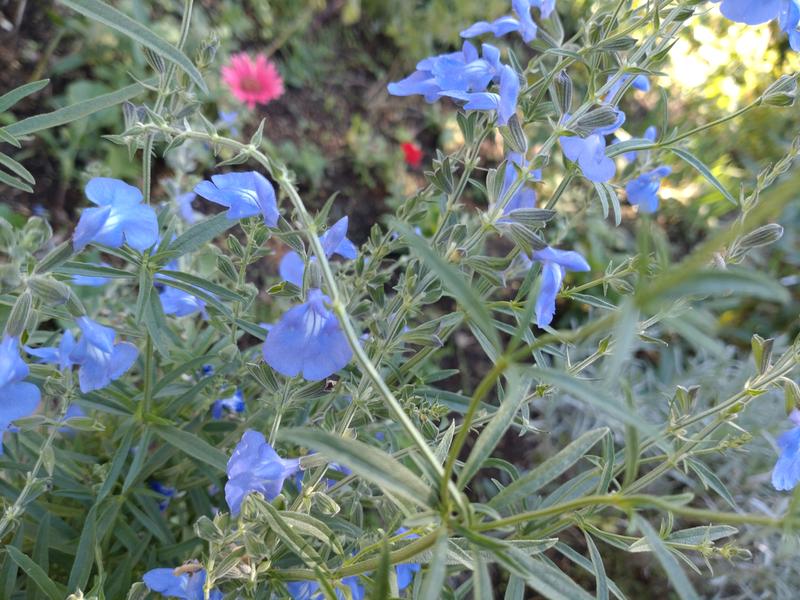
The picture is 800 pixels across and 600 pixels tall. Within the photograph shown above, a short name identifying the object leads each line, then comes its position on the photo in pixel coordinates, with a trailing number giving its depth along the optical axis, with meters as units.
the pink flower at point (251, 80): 0.46
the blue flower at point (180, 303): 0.25
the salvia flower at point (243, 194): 0.18
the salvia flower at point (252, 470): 0.18
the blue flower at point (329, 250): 0.18
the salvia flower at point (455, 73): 0.20
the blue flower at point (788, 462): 0.19
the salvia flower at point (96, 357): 0.19
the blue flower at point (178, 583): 0.19
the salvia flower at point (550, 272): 0.19
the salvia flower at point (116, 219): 0.18
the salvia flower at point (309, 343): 0.17
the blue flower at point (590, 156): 0.19
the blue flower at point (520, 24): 0.22
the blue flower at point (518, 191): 0.20
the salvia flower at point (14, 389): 0.17
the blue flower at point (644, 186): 0.25
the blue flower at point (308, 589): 0.20
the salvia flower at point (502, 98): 0.18
